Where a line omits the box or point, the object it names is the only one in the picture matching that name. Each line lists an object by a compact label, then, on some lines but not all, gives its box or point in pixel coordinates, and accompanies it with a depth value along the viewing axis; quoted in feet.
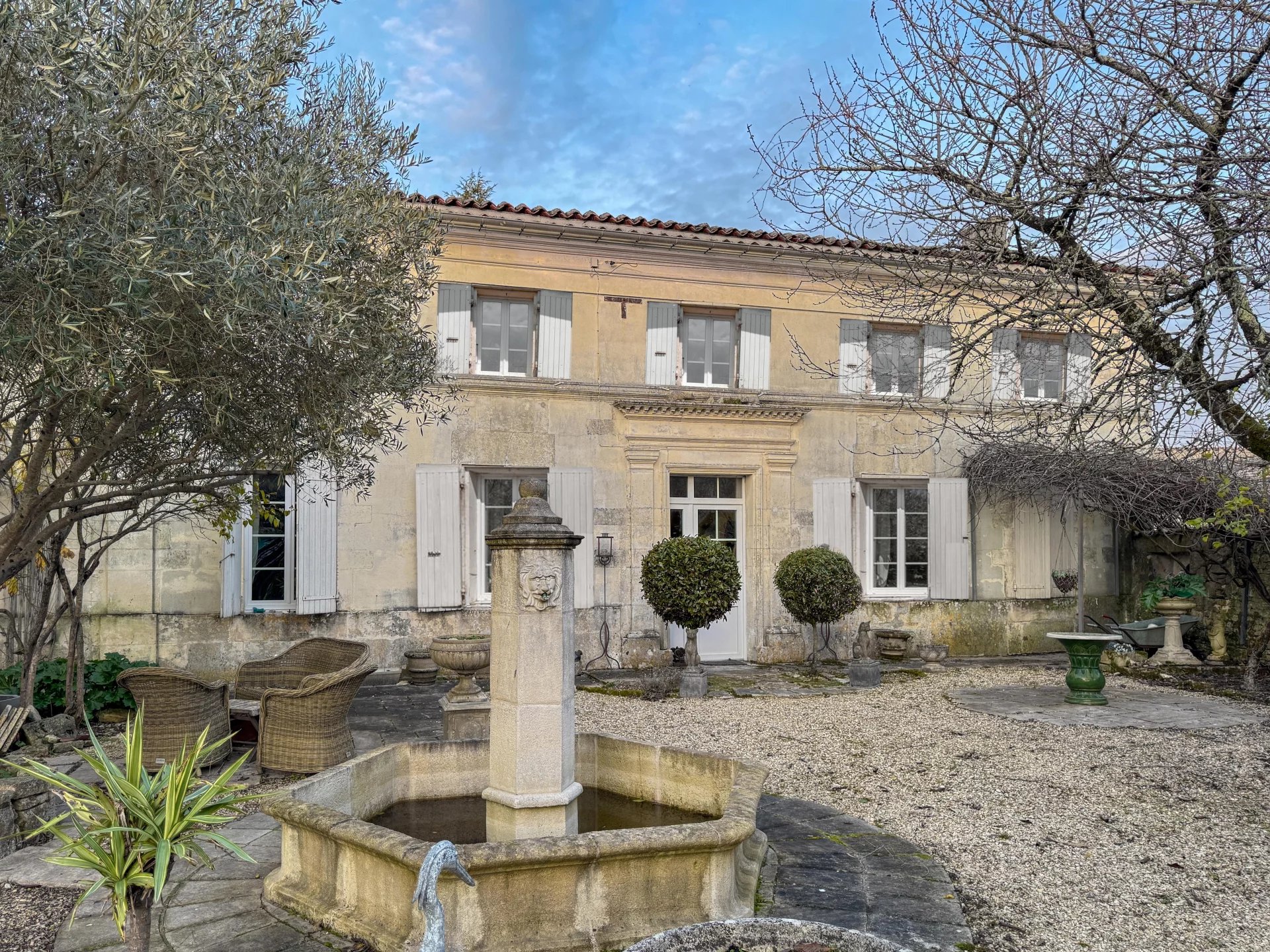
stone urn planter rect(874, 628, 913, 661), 38.14
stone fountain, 10.62
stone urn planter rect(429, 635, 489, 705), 24.17
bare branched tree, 13.80
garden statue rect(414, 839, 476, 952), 7.07
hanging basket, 40.50
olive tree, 11.76
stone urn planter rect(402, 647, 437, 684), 32.89
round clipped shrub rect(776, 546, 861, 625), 33.50
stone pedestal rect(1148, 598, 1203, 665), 36.81
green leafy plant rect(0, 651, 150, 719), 24.43
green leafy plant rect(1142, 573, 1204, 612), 37.86
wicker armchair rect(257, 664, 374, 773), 18.93
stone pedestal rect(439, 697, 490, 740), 22.77
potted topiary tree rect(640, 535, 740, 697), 31.12
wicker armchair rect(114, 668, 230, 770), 18.71
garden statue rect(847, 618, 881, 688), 32.65
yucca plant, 8.76
